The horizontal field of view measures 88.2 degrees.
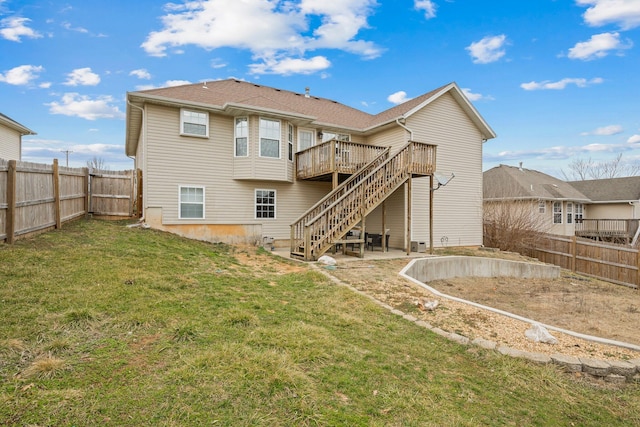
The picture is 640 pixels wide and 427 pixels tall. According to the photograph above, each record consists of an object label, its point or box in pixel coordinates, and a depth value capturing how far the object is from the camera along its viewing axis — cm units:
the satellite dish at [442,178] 1485
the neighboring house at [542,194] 2202
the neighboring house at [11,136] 1791
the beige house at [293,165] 1184
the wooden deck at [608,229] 2316
